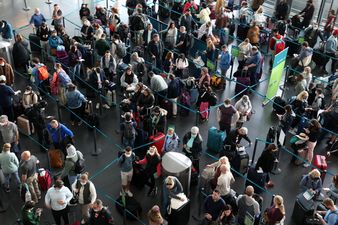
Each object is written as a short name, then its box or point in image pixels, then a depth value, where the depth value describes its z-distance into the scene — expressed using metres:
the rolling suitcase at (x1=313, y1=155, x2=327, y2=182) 10.74
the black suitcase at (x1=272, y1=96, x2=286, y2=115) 13.30
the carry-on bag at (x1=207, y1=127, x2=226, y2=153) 11.97
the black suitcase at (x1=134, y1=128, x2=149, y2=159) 11.87
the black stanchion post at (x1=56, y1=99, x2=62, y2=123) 12.48
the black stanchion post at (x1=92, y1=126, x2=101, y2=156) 12.09
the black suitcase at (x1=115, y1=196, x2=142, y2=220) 9.94
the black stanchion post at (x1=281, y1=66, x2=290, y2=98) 14.82
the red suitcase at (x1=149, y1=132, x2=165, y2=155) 11.51
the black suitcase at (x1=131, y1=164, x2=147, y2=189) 10.50
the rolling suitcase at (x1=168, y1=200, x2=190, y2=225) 9.27
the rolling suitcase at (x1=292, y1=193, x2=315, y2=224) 9.84
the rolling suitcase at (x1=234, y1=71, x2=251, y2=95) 14.49
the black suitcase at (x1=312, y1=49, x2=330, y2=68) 16.03
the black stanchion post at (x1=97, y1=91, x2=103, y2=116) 13.37
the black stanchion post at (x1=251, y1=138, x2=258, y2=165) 11.51
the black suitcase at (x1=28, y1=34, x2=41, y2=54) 16.39
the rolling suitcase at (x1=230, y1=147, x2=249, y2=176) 10.92
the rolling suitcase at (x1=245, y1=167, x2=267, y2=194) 10.56
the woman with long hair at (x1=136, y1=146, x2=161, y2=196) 10.22
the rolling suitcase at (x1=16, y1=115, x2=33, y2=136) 12.37
